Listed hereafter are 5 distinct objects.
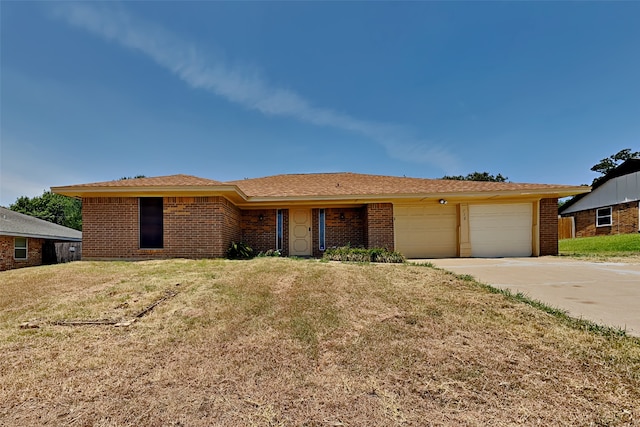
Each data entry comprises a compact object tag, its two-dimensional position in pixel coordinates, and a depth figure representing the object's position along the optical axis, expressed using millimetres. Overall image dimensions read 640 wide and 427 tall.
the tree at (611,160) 34719
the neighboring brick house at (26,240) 14555
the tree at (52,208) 34469
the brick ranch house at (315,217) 9688
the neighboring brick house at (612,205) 17938
